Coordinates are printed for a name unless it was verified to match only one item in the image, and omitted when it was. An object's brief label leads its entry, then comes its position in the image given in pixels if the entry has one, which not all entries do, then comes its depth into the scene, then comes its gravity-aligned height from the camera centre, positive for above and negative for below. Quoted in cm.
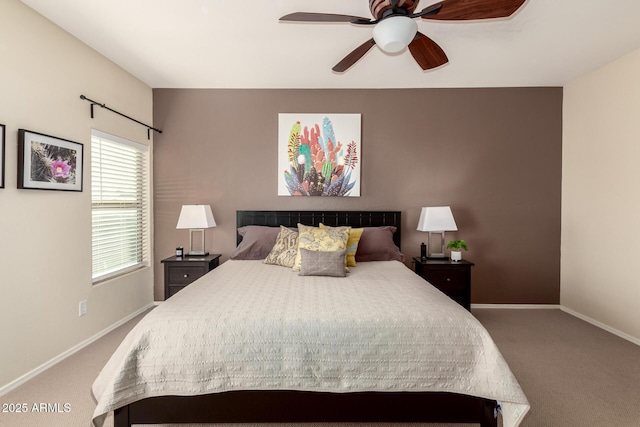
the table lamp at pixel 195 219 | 359 -10
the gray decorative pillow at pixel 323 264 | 273 -44
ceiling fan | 180 +113
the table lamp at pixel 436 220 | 357 -8
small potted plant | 361 -37
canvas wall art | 395 +72
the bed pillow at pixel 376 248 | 341 -37
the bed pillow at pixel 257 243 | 350 -35
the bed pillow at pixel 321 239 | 300 -26
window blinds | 319 +4
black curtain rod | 292 +96
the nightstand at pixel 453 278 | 350 -69
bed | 164 -80
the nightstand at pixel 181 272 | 346 -65
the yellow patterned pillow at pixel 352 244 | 317 -32
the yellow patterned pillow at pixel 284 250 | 313 -38
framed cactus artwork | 232 +35
